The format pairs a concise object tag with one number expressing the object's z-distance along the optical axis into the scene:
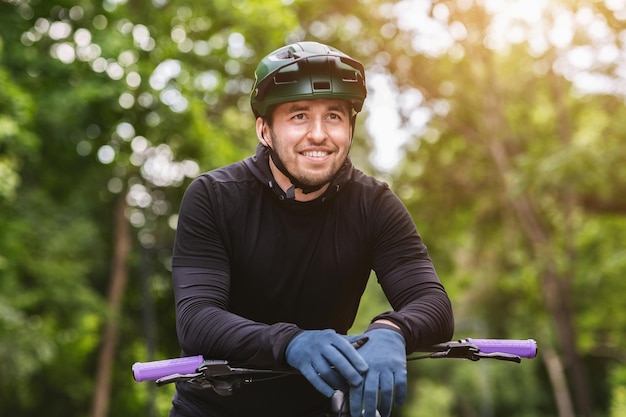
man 2.64
